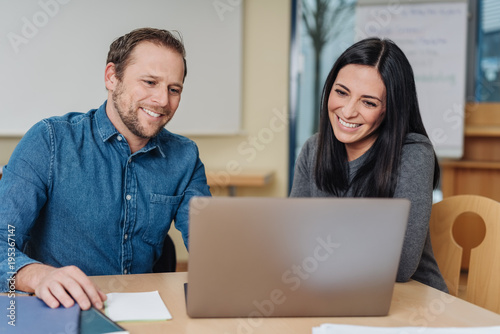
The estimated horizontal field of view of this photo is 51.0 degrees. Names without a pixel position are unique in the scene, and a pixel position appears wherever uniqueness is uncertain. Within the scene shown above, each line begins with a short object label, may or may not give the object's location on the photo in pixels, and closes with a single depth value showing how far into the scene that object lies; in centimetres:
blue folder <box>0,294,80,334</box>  82
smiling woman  136
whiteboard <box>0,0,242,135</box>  280
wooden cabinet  335
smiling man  133
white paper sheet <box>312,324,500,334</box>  84
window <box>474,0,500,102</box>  365
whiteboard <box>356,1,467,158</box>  337
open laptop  82
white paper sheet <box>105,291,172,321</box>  91
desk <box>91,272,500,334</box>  88
